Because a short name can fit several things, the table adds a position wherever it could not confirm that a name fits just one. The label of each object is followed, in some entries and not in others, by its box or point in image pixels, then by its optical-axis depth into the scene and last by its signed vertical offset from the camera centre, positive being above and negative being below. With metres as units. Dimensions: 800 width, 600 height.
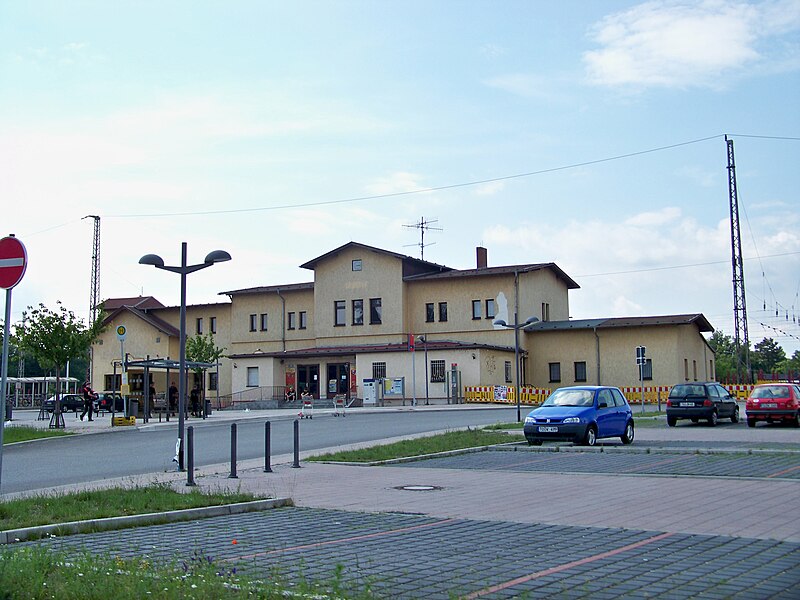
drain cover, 13.77 -1.49
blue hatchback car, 21.41 -0.70
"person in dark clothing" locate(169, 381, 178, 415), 42.97 -0.09
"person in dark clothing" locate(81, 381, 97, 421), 41.45 +0.02
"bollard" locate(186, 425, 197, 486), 14.60 -1.04
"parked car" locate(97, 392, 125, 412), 60.34 -0.28
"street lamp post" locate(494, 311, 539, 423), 33.42 +2.82
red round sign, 12.08 +1.89
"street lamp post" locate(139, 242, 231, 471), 16.84 +2.48
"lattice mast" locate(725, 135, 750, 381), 52.91 +6.23
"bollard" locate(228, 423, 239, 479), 15.93 -1.14
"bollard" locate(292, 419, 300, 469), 17.44 -1.21
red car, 29.66 -0.70
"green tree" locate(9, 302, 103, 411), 36.09 +2.49
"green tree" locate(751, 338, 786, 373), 128.75 +4.40
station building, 56.88 +3.91
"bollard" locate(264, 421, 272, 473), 16.64 -1.01
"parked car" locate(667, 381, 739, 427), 30.61 -0.60
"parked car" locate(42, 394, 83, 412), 60.75 -0.21
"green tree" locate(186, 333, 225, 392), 62.62 +3.25
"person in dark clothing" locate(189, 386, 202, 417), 44.19 -0.14
